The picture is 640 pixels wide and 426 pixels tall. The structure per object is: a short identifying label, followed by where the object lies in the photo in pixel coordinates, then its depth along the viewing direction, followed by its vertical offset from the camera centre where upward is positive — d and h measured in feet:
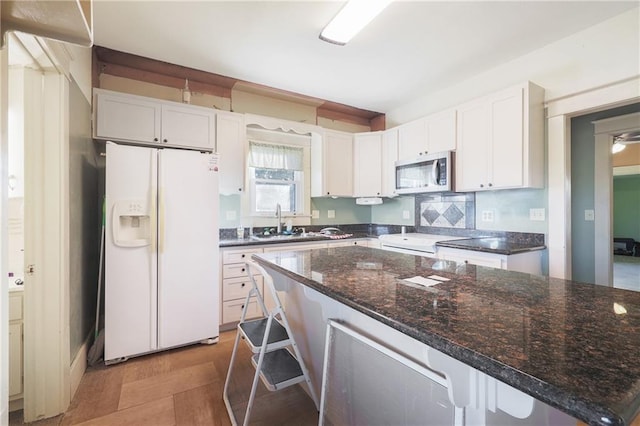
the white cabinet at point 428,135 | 10.01 +2.95
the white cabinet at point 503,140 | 8.12 +2.23
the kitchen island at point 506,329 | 1.60 -0.92
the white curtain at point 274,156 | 11.91 +2.47
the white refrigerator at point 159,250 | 7.30 -0.97
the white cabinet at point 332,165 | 12.39 +2.16
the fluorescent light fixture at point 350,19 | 6.21 +4.60
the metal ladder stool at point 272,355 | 4.68 -2.60
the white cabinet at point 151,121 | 8.37 +2.89
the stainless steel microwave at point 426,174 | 9.86 +1.49
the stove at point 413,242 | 9.60 -1.02
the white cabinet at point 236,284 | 9.36 -2.33
